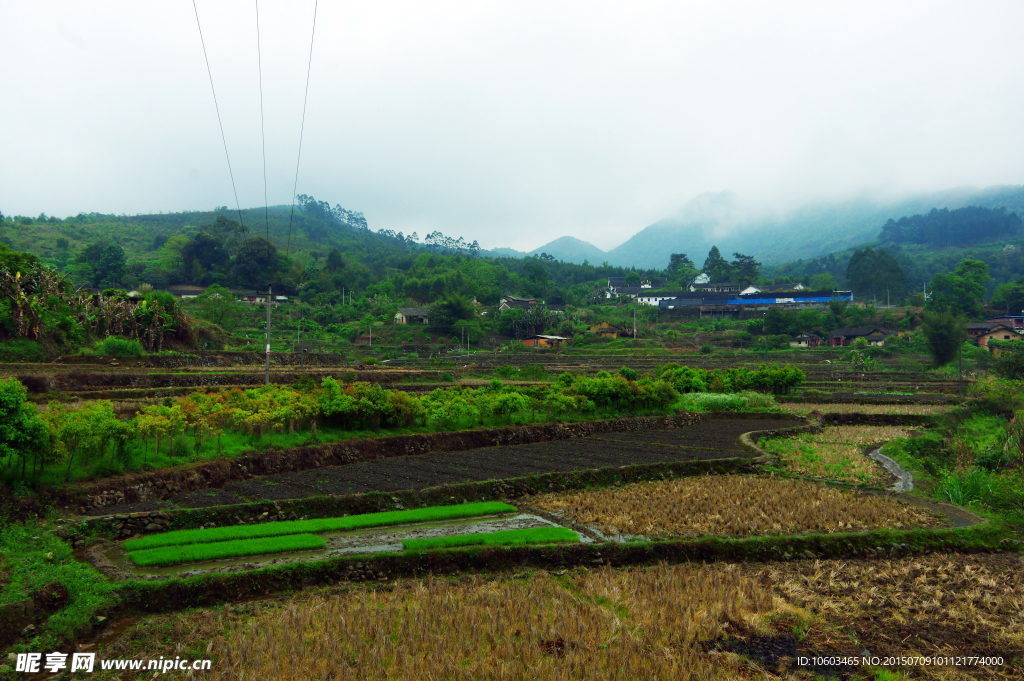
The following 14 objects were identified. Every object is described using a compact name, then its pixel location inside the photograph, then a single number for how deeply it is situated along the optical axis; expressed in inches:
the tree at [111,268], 2667.3
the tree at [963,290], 2891.2
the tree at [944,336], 2012.8
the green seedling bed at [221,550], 389.4
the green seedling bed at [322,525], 430.6
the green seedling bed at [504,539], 426.0
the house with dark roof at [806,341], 2635.3
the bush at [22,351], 1008.9
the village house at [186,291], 2716.5
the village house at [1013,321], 2610.7
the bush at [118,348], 1147.3
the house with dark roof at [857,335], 2533.5
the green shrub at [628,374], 1471.5
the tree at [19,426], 437.1
